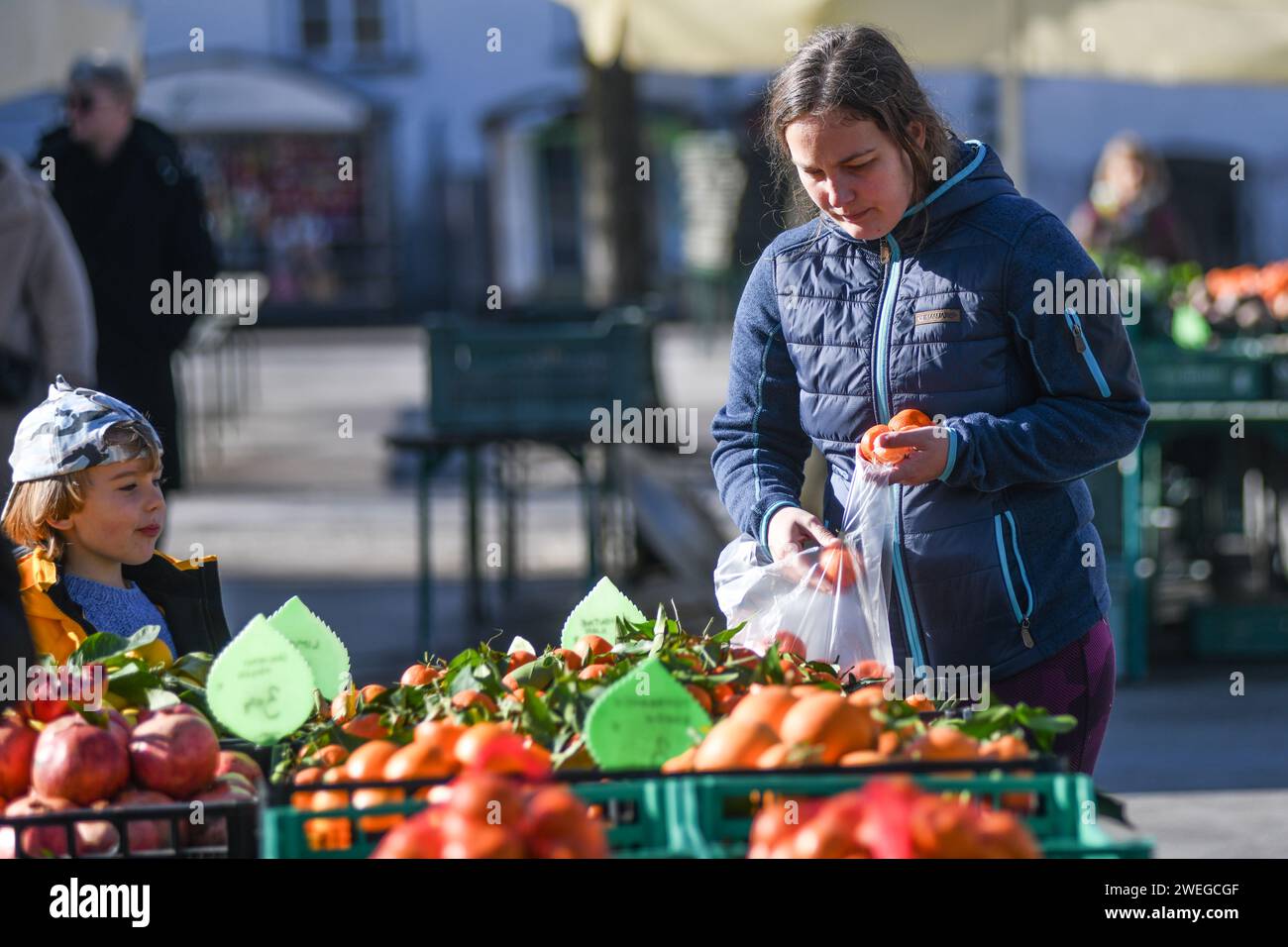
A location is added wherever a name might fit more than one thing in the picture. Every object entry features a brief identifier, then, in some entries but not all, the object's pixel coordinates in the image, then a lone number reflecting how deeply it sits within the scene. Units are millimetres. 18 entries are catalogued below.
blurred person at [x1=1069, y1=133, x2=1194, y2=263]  8859
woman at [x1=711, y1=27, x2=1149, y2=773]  2760
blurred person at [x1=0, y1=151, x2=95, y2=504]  5449
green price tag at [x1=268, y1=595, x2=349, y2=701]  2770
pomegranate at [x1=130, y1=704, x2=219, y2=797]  2248
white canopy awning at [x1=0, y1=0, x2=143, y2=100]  7148
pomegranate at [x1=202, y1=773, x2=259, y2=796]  2336
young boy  3268
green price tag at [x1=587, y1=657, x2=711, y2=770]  2193
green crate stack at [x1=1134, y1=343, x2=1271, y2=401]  6629
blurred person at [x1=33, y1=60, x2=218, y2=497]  6293
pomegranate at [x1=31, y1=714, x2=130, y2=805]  2201
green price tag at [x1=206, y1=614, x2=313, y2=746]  2436
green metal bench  7051
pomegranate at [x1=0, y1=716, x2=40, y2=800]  2283
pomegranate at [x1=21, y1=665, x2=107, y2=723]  2414
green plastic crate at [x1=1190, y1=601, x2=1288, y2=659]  7031
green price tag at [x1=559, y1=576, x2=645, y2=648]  2885
